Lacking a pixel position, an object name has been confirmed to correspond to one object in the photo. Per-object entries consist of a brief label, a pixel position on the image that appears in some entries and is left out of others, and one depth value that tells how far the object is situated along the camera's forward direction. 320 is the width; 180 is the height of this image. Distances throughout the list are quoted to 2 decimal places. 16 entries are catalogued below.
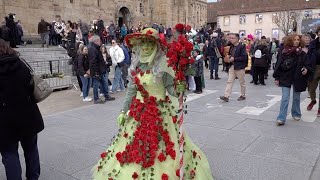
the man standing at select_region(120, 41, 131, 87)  11.41
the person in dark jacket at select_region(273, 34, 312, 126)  6.41
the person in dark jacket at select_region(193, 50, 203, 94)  10.47
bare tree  46.28
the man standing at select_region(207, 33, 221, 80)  13.99
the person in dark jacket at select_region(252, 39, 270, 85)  12.01
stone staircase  11.64
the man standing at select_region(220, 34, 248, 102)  8.98
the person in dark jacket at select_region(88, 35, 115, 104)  9.09
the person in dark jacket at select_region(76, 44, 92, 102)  9.55
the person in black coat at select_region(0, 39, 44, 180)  3.51
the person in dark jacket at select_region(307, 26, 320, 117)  6.98
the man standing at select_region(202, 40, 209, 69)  14.80
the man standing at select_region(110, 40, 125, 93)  10.92
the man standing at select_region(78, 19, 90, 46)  17.66
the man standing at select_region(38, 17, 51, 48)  19.87
